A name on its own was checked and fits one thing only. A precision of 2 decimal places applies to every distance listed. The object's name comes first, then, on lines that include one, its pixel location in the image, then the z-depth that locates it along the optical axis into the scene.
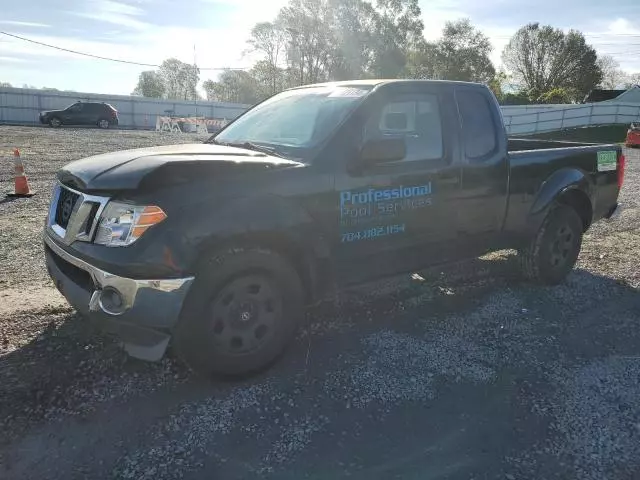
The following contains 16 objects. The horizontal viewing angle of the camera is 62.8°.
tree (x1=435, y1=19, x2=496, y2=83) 54.19
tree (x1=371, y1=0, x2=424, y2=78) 53.53
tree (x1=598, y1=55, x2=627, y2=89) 67.29
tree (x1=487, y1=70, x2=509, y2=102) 56.45
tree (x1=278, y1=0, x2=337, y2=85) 53.12
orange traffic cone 9.23
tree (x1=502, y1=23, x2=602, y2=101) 60.22
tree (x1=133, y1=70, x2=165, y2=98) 66.88
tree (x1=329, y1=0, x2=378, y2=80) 53.34
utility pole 62.31
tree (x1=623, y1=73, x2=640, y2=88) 72.62
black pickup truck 2.98
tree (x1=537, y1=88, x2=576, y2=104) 53.03
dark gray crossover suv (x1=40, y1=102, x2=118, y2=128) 30.47
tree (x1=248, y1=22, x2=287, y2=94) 54.50
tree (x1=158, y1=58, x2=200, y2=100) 64.62
